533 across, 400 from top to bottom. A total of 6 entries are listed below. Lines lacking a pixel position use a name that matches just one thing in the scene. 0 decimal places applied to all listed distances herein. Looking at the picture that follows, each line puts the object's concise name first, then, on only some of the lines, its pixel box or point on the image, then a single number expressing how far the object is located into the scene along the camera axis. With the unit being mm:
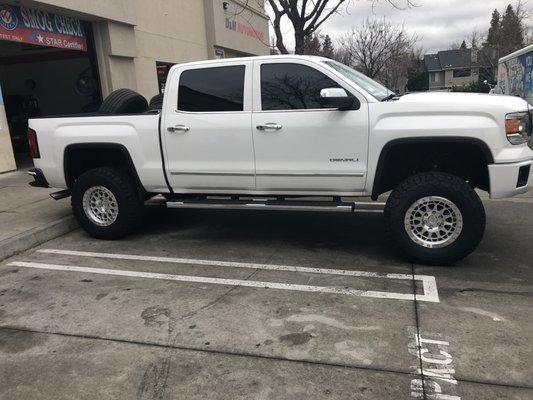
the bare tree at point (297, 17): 12305
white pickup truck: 4652
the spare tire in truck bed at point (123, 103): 6133
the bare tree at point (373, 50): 34594
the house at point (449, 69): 72375
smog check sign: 10039
